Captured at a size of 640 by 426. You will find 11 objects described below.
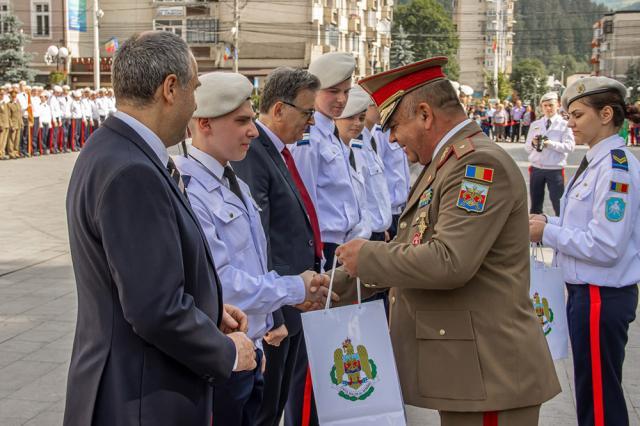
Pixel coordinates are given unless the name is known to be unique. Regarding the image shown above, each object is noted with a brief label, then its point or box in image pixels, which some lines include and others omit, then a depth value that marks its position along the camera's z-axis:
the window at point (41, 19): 57.88
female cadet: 4.08
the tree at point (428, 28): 104.88
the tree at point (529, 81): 83.71
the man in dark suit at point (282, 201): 4.14
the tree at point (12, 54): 40.16
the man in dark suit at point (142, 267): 2.30
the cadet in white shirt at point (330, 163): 5.31
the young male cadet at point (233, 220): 3.40
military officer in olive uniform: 2.86
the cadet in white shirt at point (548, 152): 12.21
